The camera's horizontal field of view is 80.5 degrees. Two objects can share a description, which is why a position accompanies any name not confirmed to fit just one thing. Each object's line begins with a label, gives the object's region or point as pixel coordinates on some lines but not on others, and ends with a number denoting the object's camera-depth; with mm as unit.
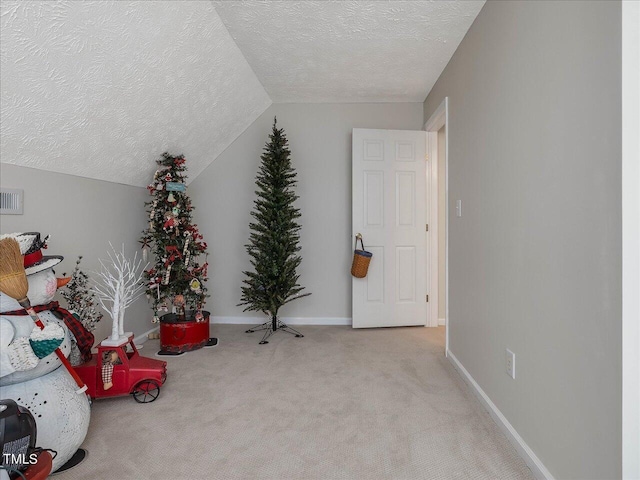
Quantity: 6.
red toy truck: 2203
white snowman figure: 1487
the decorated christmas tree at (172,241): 3242
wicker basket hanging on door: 3855
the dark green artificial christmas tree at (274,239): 3670
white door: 4012
